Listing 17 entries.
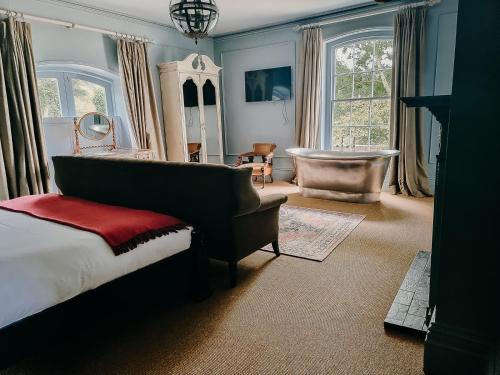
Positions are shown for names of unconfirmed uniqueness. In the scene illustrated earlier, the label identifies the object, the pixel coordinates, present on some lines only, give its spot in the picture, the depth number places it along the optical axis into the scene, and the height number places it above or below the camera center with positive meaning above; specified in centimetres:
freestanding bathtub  404 -66
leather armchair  521 -56
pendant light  248 +81
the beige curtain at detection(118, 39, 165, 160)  460 +49
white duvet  132 -57
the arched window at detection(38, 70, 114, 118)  418 +47
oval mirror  440 +5
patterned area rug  280 -102
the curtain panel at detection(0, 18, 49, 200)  349 +16
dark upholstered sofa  208 -46
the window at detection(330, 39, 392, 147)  483 +39
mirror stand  426 -4
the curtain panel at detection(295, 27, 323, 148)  503 +48
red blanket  171 -49
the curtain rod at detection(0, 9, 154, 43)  350 +121
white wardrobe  509 +36
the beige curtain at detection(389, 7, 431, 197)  429 +16
